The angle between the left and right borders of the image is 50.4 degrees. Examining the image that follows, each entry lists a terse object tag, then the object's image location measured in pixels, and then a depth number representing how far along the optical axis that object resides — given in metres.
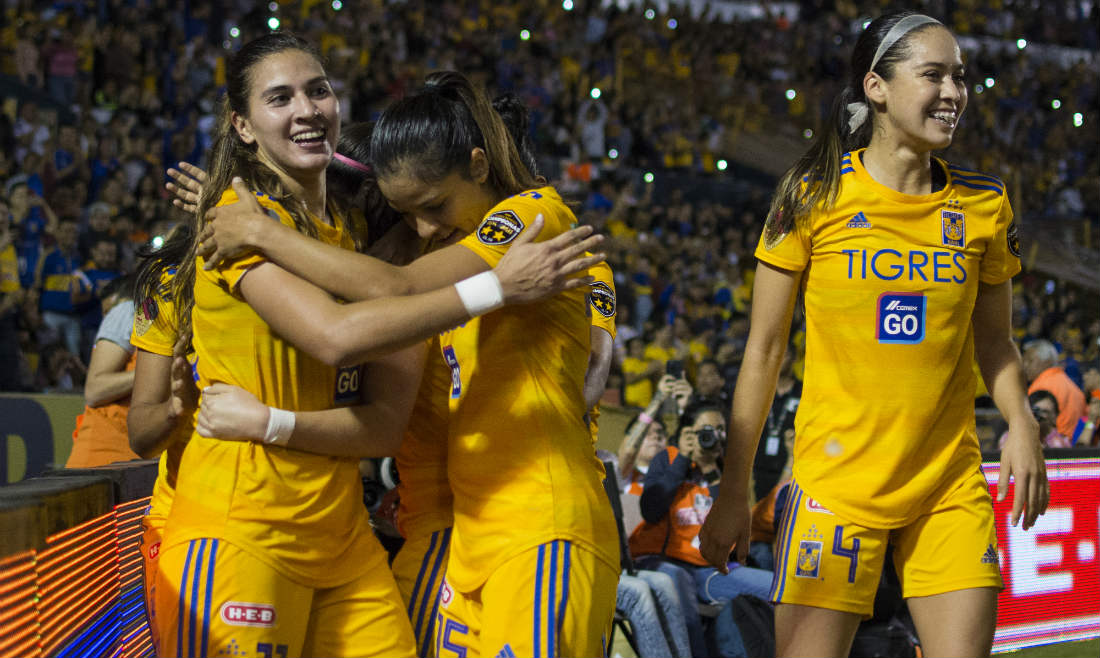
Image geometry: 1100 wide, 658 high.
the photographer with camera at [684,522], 6.24
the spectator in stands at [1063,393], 10.06
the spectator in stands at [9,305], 9.12
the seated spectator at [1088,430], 10.03
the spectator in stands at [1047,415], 8.59
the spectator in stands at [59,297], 10.20
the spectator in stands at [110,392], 4.88
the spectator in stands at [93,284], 10.11
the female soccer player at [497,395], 2.58
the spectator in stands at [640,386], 11.74
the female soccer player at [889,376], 3.16
